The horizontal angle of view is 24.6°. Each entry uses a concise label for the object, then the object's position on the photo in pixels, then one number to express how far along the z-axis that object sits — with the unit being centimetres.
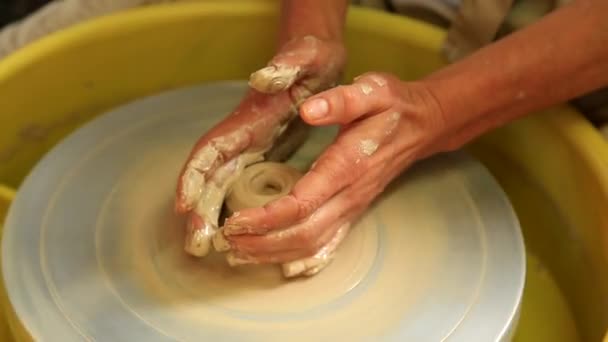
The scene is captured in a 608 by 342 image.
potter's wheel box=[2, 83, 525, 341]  86
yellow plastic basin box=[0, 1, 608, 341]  96
